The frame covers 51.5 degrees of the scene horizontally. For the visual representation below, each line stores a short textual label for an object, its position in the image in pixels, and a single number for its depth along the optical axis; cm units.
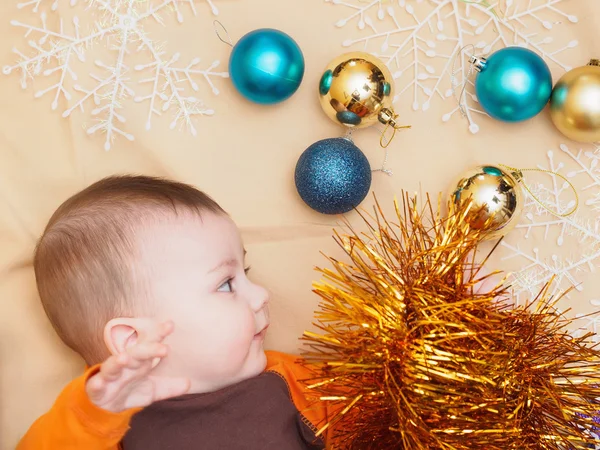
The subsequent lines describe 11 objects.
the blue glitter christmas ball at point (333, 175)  122
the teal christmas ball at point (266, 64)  125
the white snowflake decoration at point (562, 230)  133
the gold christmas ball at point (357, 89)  124
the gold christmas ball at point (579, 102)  124
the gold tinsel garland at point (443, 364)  87
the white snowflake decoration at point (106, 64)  134
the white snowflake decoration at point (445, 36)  136
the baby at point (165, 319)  105
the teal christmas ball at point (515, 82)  125
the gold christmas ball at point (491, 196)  122
